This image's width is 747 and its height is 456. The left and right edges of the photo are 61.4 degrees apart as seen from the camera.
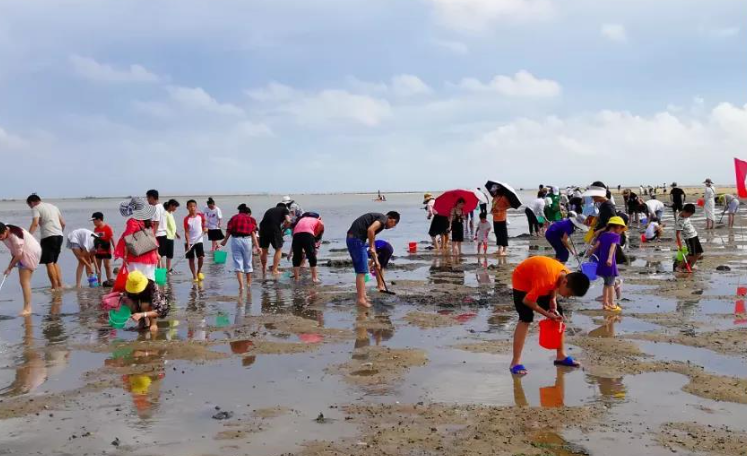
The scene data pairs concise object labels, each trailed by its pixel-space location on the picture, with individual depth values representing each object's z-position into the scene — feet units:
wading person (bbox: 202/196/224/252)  50.11
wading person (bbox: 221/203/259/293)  37.14
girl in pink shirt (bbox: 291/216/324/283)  39.29
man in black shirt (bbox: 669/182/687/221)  69.64
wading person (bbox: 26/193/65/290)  38.09
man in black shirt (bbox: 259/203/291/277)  44.09
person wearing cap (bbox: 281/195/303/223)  51.24
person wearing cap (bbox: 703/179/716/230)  73.15
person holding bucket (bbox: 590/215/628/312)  28.60
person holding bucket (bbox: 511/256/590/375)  18.78
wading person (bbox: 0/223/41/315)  30.25
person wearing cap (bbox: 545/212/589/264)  32.55
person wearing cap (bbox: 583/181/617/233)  31.17
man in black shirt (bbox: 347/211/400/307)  31.19
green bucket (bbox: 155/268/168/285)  33.40
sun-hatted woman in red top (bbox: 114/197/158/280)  27.63
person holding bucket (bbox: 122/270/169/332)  25.98
